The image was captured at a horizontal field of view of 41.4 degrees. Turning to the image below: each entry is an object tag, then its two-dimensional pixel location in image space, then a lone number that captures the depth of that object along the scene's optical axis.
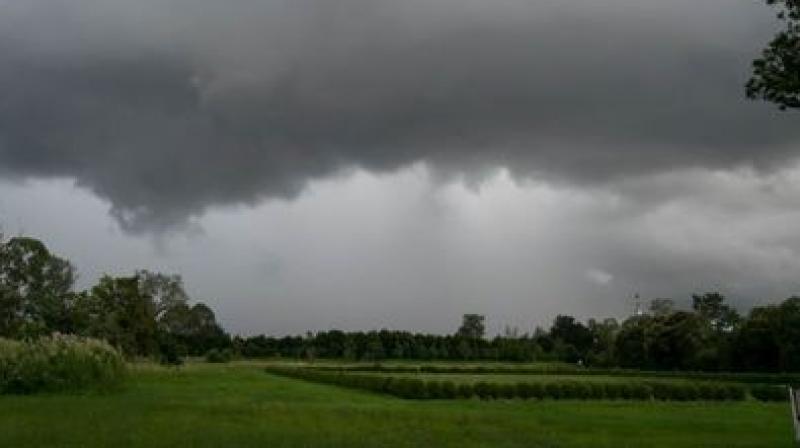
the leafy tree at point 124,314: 86.38
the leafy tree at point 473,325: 179.38
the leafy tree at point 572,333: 157.25
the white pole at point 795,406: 19.64
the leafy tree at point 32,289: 90.62
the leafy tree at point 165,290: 130.62
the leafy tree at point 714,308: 152.75
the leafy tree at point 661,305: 146.00
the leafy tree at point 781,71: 21.11
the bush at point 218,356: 118.19
